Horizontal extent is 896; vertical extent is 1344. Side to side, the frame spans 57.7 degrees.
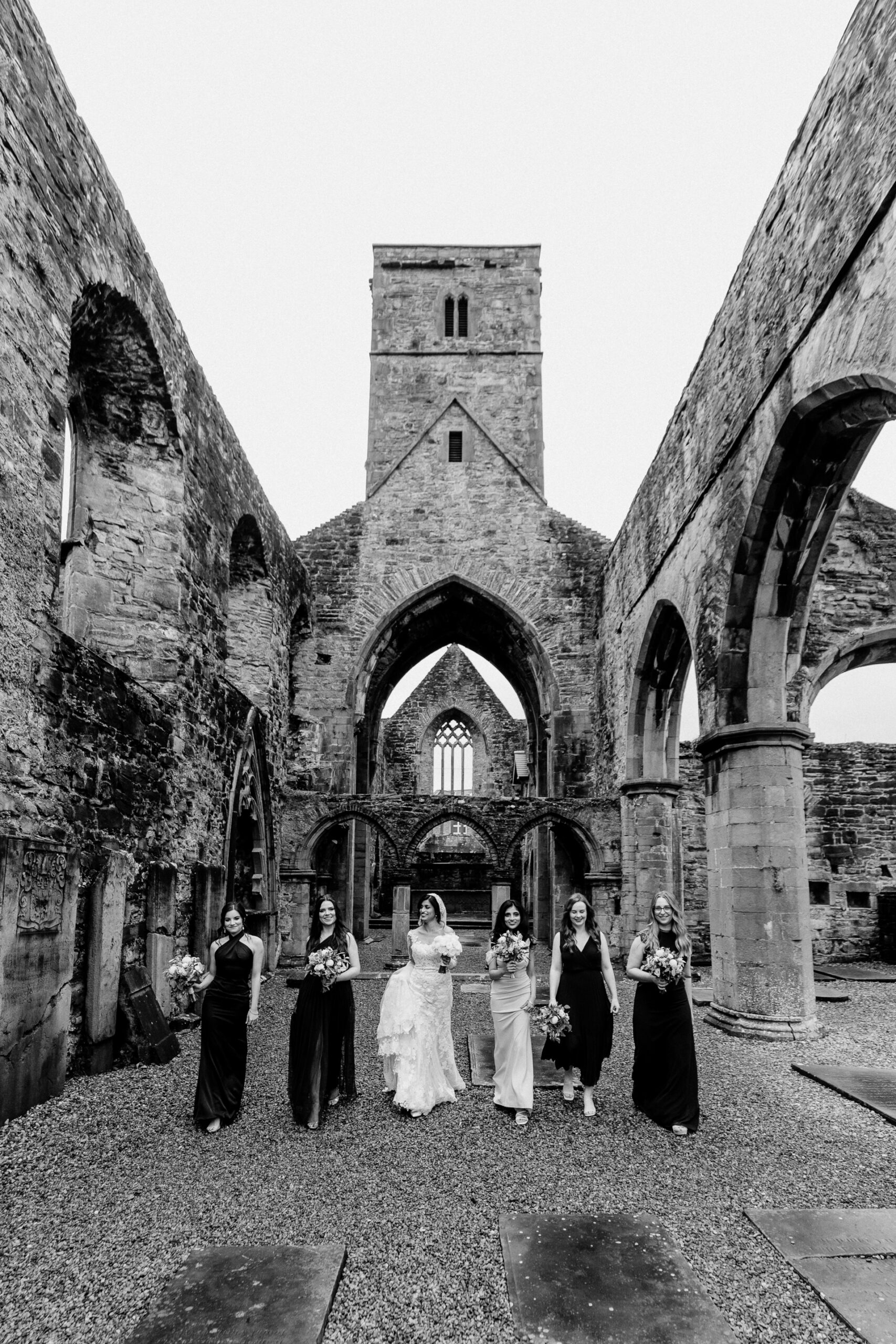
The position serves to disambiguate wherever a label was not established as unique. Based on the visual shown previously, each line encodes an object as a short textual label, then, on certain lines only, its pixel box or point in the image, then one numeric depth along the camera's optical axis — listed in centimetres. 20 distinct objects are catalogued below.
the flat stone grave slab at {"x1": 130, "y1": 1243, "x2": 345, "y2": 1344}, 284
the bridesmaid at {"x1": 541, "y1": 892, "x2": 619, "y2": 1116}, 548
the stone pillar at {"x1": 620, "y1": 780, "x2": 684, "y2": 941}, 1329
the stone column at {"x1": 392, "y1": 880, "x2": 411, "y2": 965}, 1340
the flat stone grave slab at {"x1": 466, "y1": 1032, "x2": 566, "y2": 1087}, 626
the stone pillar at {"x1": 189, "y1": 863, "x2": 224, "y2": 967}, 824
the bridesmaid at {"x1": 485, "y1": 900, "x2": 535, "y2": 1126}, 541
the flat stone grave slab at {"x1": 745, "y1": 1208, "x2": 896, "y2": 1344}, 303
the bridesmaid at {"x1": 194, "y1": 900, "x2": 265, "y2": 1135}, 506
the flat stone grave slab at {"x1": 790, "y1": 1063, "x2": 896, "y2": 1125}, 566
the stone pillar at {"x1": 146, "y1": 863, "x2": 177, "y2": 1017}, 712
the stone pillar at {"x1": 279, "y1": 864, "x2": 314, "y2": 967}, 1353
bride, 554
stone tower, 2134
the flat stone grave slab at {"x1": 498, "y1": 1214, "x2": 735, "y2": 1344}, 290
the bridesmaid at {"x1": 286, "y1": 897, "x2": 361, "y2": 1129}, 515
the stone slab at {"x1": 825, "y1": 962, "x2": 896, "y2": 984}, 1176
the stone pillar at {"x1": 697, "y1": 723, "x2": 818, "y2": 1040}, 782
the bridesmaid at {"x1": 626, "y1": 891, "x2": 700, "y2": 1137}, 510
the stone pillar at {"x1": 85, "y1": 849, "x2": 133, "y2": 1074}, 604
